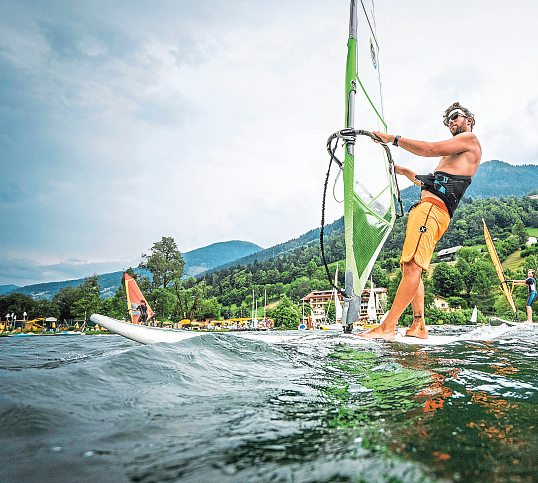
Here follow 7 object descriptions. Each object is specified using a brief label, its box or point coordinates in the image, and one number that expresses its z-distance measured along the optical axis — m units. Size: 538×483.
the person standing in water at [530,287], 12.20
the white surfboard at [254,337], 3.46
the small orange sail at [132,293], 25.00
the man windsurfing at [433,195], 4.70
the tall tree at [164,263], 66.81
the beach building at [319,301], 85.19
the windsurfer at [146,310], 28.95
